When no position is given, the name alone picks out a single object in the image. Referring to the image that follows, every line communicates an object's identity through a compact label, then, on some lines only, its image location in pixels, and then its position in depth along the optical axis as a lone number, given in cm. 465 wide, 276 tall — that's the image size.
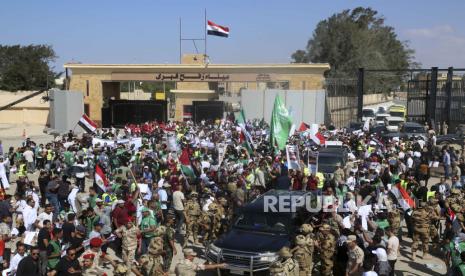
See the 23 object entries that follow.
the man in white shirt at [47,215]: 1130
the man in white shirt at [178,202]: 1325
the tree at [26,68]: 7588
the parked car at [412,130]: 2810
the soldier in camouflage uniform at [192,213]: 1275
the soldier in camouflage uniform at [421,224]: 1181
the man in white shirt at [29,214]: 1184
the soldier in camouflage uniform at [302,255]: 956
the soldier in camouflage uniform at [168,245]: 1043
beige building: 3981
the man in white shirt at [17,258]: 901
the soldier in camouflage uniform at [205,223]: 1288
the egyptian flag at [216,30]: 4967
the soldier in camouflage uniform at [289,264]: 802
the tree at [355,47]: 7381
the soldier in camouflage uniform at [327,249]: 1014
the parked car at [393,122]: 3608
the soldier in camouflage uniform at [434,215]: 1195
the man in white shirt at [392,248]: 1016
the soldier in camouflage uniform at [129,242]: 1045
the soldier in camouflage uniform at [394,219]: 1175
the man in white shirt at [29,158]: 2116
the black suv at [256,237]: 1006
